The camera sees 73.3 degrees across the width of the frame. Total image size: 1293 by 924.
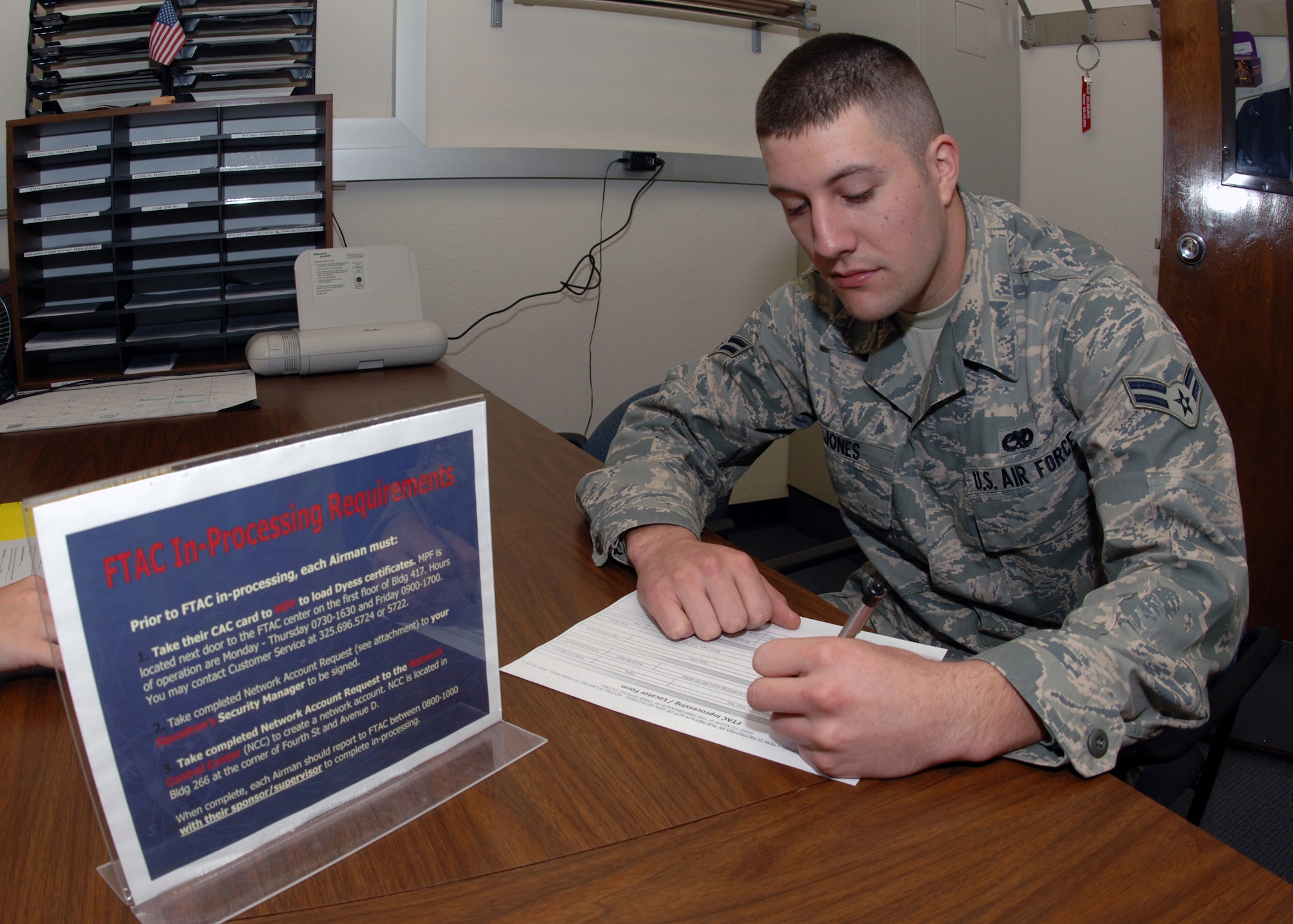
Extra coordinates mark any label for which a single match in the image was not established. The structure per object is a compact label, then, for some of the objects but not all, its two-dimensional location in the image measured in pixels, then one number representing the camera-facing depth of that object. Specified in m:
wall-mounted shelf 2.22
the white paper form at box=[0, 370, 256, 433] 1.38
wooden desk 0.44
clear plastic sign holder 0.42
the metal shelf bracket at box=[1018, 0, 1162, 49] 2.16
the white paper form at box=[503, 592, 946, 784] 0.60
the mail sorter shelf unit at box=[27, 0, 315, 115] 1.69
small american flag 1.65
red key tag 2.29
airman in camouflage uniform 0.63
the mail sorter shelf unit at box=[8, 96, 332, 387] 1.57
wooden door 1.94
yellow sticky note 0.92
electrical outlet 2.31
